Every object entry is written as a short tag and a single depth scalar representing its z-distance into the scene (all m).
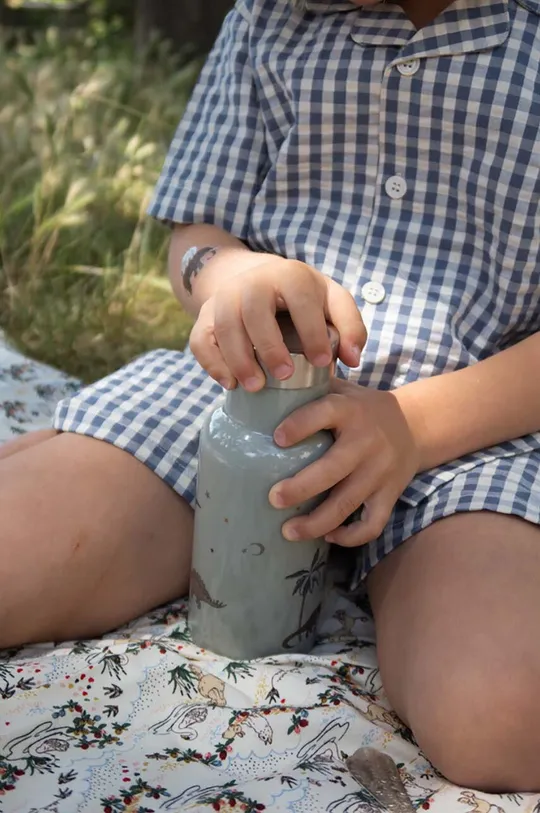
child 0.93
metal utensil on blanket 0.85
